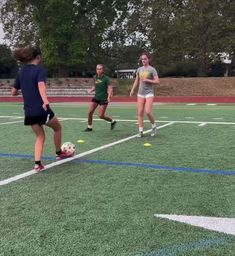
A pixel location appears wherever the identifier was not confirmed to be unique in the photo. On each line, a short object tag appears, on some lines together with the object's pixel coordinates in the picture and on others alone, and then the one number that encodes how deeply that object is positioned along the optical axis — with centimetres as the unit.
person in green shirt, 1158
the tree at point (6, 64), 4689
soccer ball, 767
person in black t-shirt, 630
